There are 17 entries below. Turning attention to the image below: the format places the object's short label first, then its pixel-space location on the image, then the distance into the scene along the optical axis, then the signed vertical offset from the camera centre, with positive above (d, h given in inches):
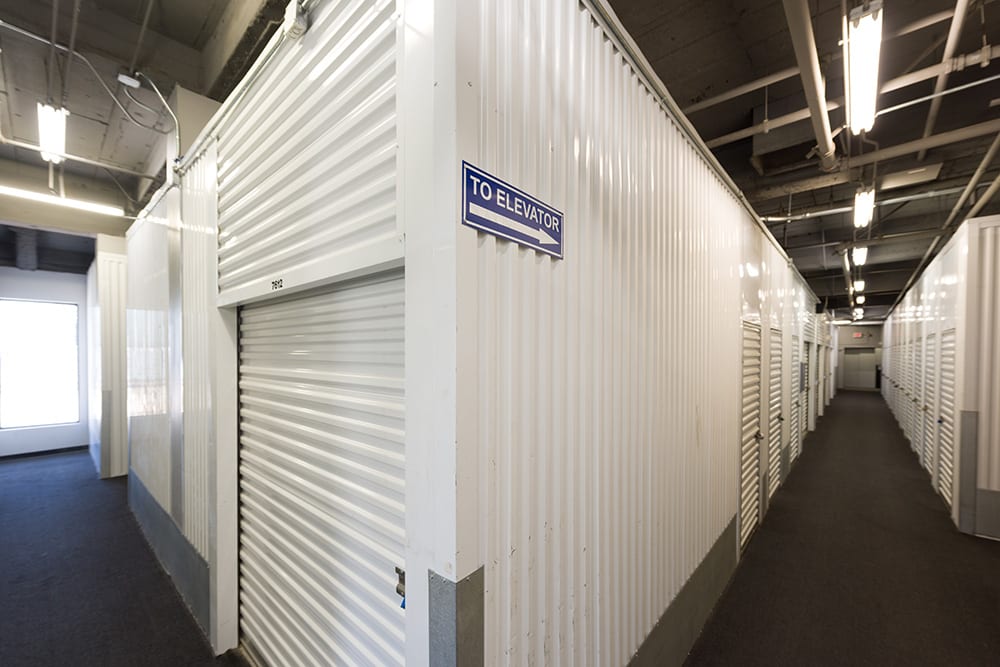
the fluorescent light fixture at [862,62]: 75.5 +62.2
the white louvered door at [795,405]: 230.7 -49.9
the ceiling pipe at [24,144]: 141.6 +70.9
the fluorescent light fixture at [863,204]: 161.0 +56.5
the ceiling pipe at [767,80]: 101.1 +85.5
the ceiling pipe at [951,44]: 90.6 +79.2
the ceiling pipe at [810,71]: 78.3 +66.4
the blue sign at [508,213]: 40.4 +14.1
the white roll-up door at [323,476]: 55.7 -27.6
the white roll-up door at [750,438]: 140.9 -43.0
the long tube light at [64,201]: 152.2 +55.8
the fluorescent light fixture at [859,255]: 247.0 +51.1
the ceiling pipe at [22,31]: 98.7 +80.0
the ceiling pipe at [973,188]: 143.7 +66.2
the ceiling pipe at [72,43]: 91.6 +79.8
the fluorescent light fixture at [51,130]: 118.0 +66.6
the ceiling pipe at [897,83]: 107.2 +79.5
